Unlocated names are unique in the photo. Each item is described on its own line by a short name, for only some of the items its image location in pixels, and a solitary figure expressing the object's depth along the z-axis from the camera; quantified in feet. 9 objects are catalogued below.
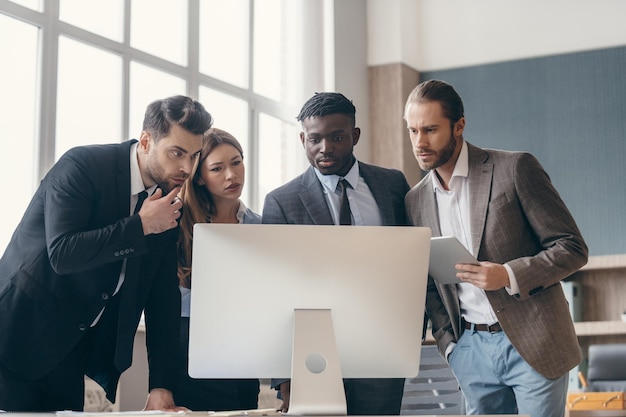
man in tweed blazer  8.21
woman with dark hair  9.31
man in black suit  7.70
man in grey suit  8.75
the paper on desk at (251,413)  6.26
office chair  14.66
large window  13.05
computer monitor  6.77
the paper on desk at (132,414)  6.22
